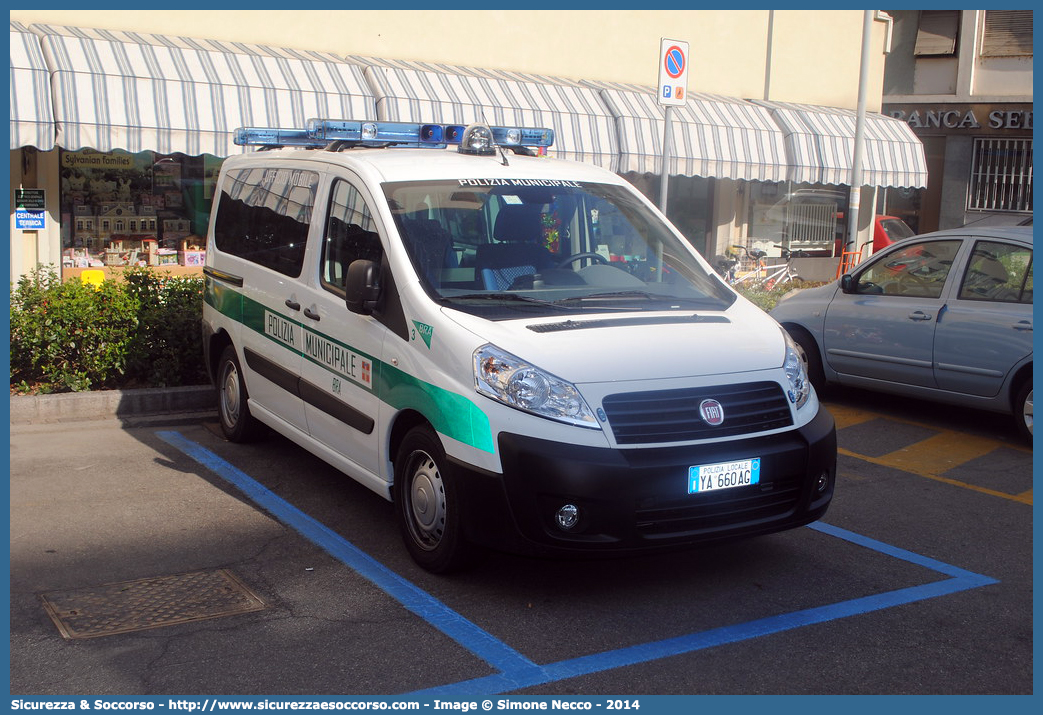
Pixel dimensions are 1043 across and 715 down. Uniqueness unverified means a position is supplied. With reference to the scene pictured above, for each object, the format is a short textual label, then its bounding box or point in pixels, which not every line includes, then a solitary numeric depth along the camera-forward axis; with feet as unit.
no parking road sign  29.27
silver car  25.64
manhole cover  14.47
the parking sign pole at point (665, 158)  28.60
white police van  14.64
